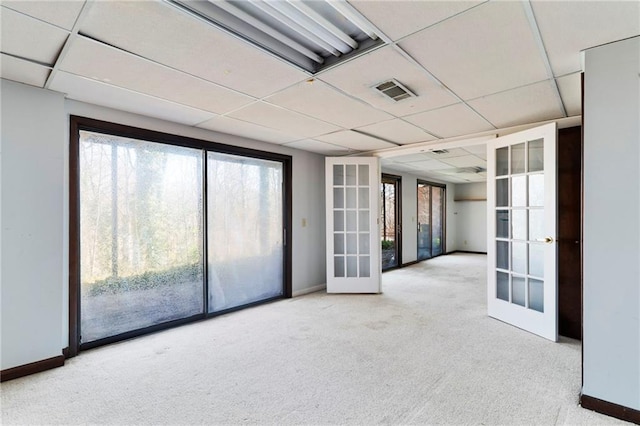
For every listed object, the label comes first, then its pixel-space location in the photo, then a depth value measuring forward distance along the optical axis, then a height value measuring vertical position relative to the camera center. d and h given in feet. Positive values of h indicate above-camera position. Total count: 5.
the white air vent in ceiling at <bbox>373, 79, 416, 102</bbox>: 7.80 +3.17
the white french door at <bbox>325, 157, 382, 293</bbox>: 16.31 -0.60
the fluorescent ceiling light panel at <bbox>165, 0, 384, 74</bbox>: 5.14 +3.36
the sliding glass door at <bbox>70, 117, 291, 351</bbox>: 9.73 -0.58
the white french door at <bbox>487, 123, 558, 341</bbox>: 10.30 -0.64
